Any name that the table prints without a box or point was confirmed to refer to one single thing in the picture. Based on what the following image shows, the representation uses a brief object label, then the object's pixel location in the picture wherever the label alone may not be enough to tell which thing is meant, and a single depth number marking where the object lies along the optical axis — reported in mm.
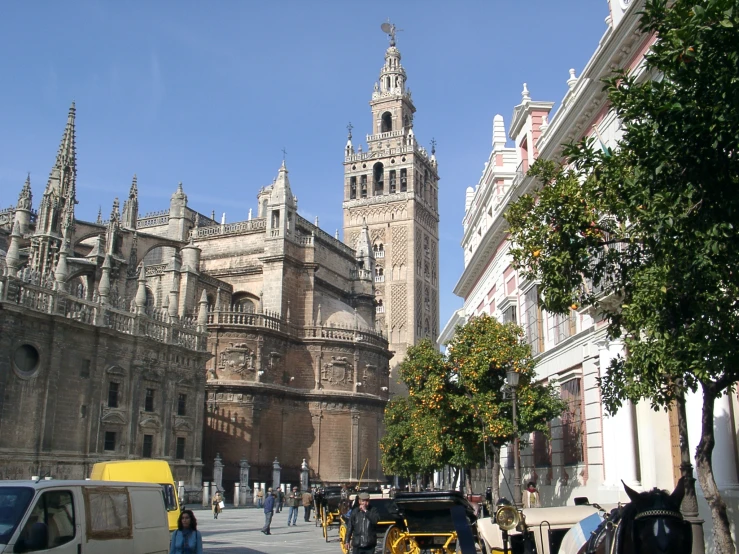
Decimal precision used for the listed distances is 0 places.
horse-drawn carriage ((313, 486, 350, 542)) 20516
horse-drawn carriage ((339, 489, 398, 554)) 14867
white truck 6656
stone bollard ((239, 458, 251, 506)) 38250
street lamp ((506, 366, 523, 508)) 15091
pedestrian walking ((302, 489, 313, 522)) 28922
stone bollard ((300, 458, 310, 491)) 43281
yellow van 14260
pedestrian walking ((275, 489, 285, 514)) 35262
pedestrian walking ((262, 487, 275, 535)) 20766
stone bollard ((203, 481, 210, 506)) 34281
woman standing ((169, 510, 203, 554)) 8156
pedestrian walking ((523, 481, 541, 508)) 15961
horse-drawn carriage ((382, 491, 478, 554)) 11305
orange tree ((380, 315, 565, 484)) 19281
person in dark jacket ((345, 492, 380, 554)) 10977
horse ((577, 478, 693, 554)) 4809
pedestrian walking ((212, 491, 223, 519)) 27344
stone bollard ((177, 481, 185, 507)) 29319
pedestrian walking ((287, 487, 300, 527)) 25547
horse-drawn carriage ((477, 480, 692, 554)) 4855
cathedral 26953
